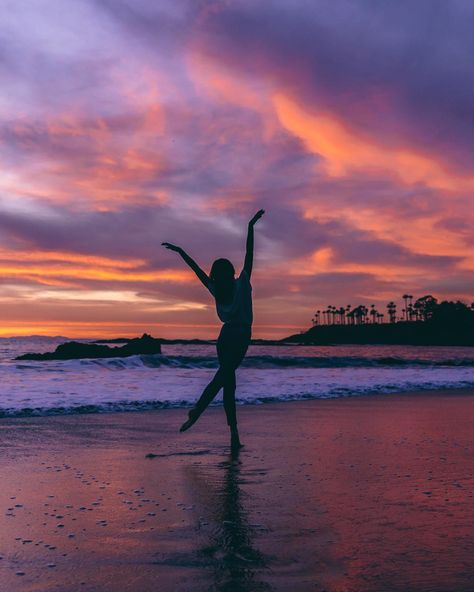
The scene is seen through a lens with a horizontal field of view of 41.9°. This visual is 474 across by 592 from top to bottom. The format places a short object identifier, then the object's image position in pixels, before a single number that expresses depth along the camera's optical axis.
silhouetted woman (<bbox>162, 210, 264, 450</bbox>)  6.02
